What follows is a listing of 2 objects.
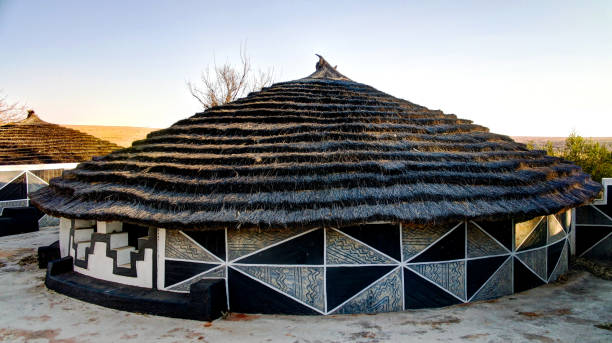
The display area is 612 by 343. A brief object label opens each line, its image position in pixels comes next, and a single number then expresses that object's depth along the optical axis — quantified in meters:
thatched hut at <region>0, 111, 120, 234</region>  13.27
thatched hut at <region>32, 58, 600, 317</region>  5.51
